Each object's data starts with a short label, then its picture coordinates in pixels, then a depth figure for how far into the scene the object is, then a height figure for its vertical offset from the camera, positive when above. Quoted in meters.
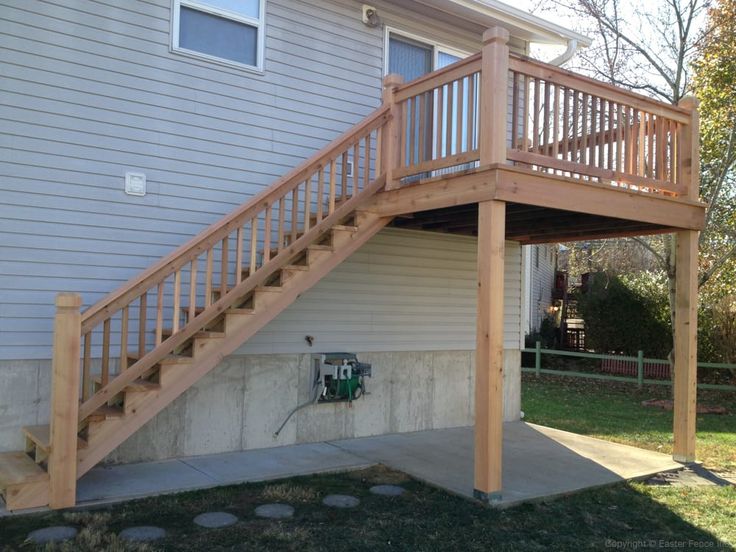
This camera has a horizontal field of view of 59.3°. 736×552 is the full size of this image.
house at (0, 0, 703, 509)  4.90 +0.94
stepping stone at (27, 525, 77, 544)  3.81 -1.41
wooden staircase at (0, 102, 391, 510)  4.31 -0.13
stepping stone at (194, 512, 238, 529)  4.20 -1.43
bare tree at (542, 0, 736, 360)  11.07 +4.37
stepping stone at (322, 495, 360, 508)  4.73 -1.44
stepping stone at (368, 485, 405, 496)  5.07 -1.45
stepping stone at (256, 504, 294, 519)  4.42 -1.43
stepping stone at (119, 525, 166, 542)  3.90 -1.42
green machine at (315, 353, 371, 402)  6.75 -0.71
